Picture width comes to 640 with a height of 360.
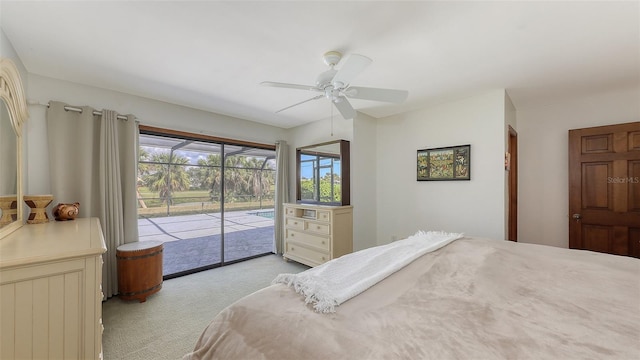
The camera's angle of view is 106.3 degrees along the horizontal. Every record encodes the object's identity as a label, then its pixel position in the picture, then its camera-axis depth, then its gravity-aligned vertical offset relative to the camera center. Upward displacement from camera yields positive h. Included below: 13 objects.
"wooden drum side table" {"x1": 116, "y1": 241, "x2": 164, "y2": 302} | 2.67 -1.01
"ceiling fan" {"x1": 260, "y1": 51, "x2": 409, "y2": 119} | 1.79 +0.78
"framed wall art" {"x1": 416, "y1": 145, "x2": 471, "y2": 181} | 3.23 +0.26
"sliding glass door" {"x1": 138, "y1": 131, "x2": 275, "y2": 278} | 3.75 -0.25
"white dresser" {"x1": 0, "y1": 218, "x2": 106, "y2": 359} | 1.14 -0.60
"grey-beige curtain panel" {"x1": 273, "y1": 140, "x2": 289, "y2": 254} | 4.62 -0.26
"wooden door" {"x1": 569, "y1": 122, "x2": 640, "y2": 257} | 2.85 -0.10
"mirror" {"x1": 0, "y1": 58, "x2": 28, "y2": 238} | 1.63 +0.28
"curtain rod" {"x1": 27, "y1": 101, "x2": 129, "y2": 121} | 2.46 +0.81
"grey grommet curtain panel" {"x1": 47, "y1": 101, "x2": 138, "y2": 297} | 2.58 +0.16
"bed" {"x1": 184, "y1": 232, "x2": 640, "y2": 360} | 0.86 -0.60
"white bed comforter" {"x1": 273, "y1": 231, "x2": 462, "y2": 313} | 1.18 -0.55
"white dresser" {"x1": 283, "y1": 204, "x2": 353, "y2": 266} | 3.60 -0.82
